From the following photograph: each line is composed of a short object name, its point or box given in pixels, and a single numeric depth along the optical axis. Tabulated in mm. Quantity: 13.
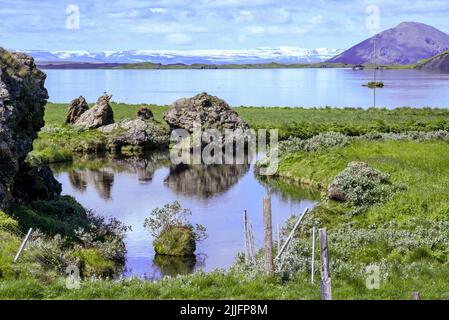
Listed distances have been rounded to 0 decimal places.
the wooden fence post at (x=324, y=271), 15672
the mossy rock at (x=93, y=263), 25047
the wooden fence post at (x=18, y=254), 19403
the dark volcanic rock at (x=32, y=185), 31220
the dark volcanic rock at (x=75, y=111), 78438
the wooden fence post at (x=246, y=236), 23108
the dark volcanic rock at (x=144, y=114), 74231
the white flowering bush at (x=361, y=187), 34125
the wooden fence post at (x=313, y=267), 18191
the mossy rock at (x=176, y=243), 30484
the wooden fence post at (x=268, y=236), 18719
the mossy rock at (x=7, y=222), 24016
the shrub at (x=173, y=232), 30547
